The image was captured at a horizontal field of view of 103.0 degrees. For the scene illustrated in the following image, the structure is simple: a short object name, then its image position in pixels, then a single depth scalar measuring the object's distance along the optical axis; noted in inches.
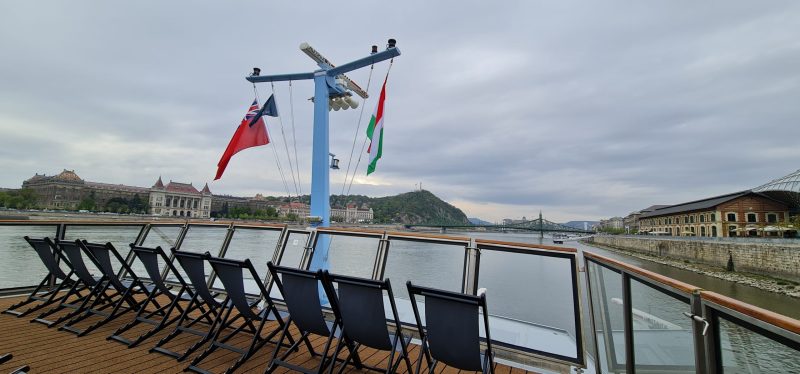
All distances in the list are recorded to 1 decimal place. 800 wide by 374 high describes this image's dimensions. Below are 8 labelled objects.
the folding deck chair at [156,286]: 114.2
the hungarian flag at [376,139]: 227.9
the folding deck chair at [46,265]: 139.6
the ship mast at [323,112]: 229.0
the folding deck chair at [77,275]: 132.0
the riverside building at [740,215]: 1576.0
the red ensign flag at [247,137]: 237.8
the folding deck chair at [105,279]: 124.6
